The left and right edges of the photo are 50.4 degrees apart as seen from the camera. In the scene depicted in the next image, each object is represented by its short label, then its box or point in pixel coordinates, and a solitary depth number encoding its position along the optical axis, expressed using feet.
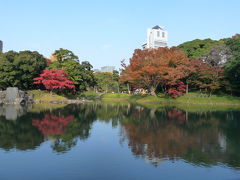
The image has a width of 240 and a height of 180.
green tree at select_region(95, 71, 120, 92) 188.75
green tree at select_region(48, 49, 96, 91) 123.75
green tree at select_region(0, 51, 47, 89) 106.52
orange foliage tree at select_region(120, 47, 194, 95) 113.80
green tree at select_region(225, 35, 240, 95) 101.45
